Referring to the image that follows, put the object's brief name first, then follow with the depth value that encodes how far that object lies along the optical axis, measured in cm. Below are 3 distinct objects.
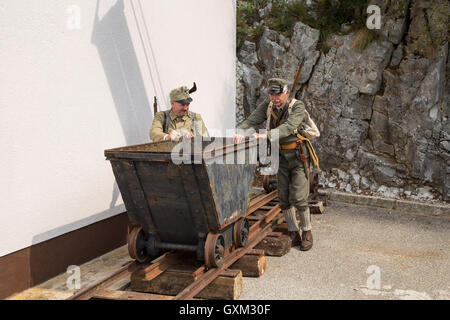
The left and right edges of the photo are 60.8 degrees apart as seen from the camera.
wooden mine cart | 363
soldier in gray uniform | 499
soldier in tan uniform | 498
